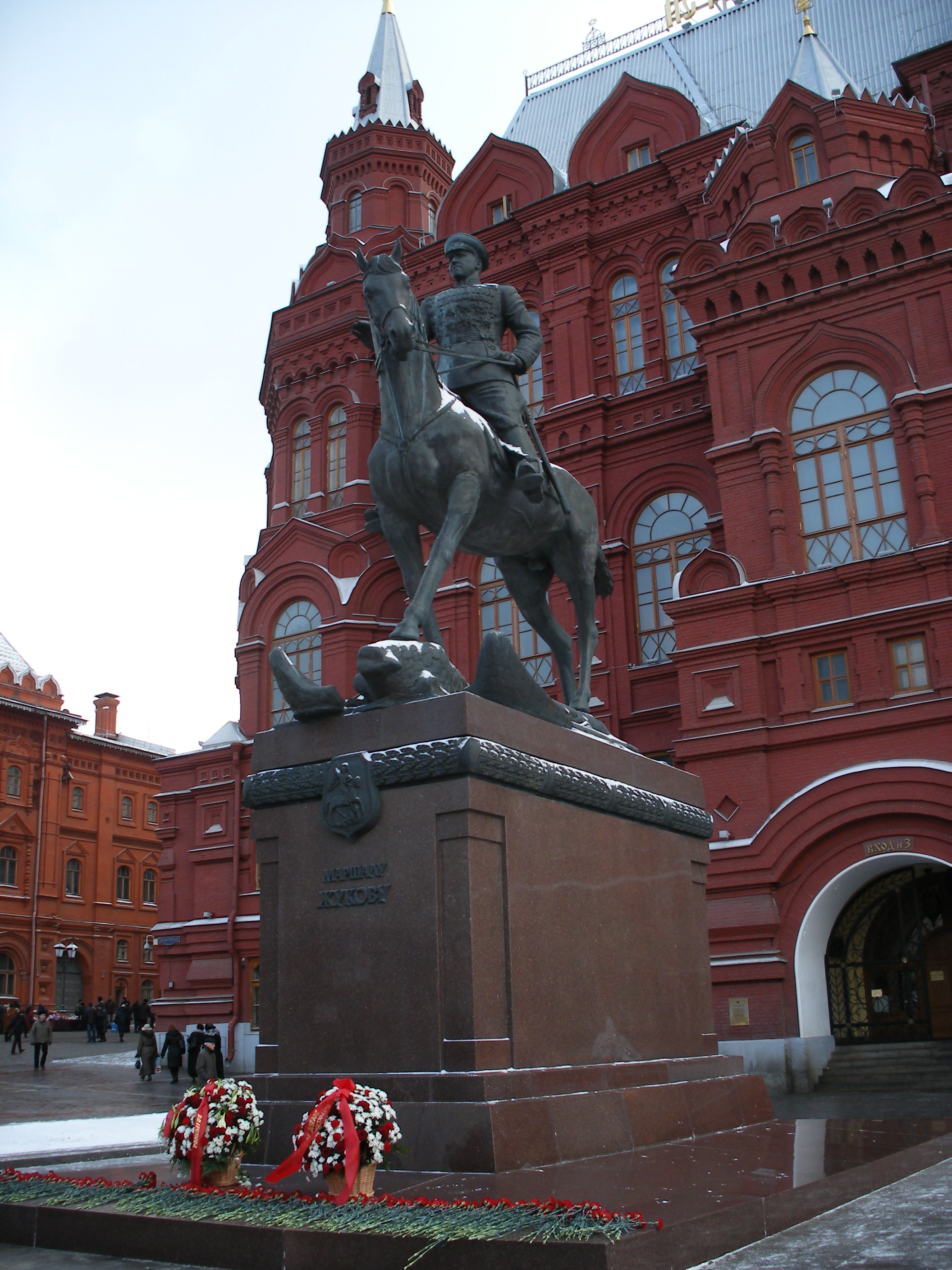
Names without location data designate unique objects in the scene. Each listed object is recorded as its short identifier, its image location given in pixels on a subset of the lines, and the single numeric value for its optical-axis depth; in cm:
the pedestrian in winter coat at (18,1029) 3142
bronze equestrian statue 674
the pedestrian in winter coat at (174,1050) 2234
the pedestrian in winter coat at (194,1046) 2192
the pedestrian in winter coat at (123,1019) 3662
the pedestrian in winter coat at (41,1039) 2462
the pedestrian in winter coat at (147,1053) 2197
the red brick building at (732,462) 1783
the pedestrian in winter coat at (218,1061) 1766
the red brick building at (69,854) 4406
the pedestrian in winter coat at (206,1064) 1742
